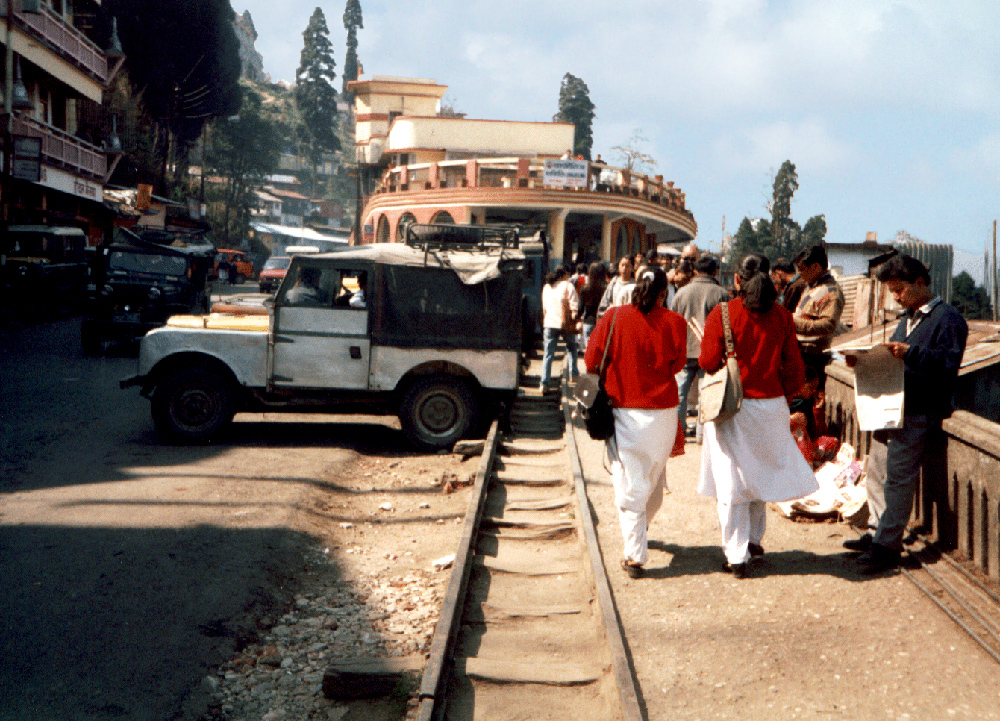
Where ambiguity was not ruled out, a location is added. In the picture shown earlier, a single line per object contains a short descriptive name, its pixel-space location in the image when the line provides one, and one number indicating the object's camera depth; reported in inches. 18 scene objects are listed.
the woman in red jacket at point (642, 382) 208.4
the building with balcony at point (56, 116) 971.9
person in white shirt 455.5
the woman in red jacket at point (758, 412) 206.5
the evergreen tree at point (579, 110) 2770.7
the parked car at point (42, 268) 864.9
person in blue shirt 194.1
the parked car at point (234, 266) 1694.3
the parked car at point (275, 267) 1386.6
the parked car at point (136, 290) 639.8
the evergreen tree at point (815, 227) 2480.3
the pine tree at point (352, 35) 4136.3
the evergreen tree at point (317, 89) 3831.2
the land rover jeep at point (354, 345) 367.9
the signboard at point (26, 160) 950.4
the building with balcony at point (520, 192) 1272.1
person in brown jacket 267.3
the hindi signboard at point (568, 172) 1251.8
